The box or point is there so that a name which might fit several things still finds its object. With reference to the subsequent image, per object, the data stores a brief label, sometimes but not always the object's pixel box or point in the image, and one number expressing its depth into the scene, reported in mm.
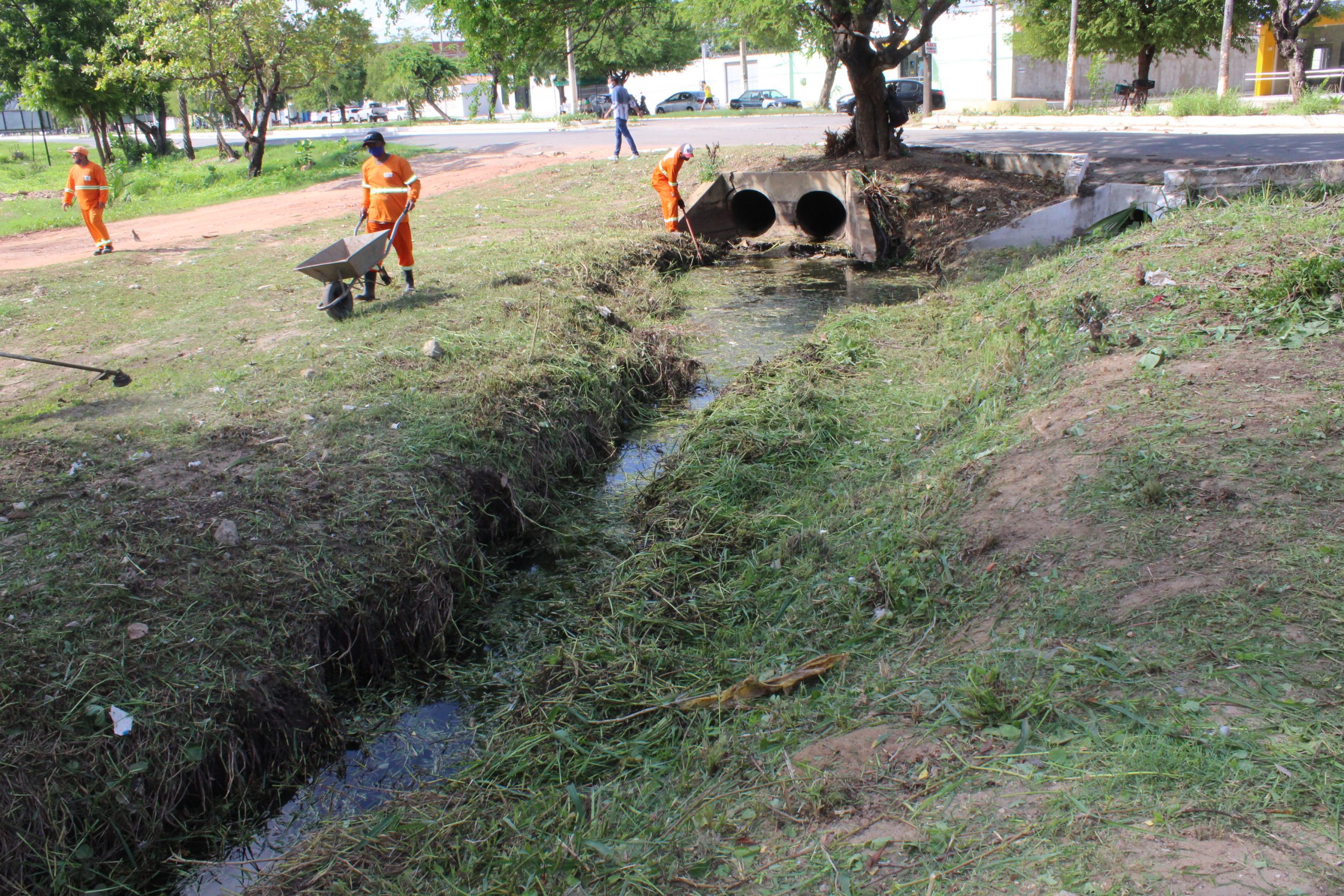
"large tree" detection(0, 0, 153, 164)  23266
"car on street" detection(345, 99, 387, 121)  57094
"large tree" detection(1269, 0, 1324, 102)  21391
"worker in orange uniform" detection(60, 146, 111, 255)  12492
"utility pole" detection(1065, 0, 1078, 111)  24406
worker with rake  11812
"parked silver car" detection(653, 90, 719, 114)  41844
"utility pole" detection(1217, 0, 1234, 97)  20688
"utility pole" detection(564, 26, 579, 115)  32781
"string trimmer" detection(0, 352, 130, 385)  6445
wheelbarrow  7633
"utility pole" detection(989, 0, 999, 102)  31405
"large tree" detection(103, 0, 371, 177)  19078
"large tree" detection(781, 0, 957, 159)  12734
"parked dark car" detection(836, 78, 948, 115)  29719
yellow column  29750
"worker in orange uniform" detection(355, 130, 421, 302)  8445
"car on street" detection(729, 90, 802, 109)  40731
